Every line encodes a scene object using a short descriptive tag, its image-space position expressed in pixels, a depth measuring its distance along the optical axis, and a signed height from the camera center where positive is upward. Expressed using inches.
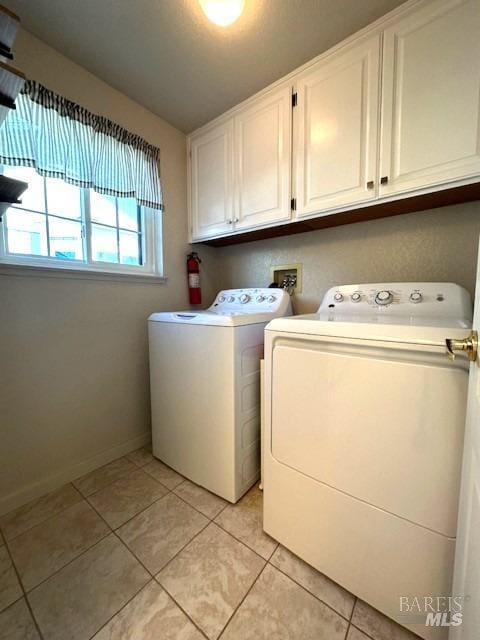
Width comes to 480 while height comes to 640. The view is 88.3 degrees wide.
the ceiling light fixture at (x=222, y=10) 40.0 +48.1
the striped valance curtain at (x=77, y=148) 48.0 +35.0
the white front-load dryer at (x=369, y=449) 28.5 -20.0
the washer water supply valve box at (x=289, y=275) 73.6 +8.1
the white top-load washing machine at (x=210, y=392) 50.2 -20.3
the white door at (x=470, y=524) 17.9 -18.8
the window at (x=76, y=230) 52.8 +18.0
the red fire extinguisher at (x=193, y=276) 83.0 +8.6
